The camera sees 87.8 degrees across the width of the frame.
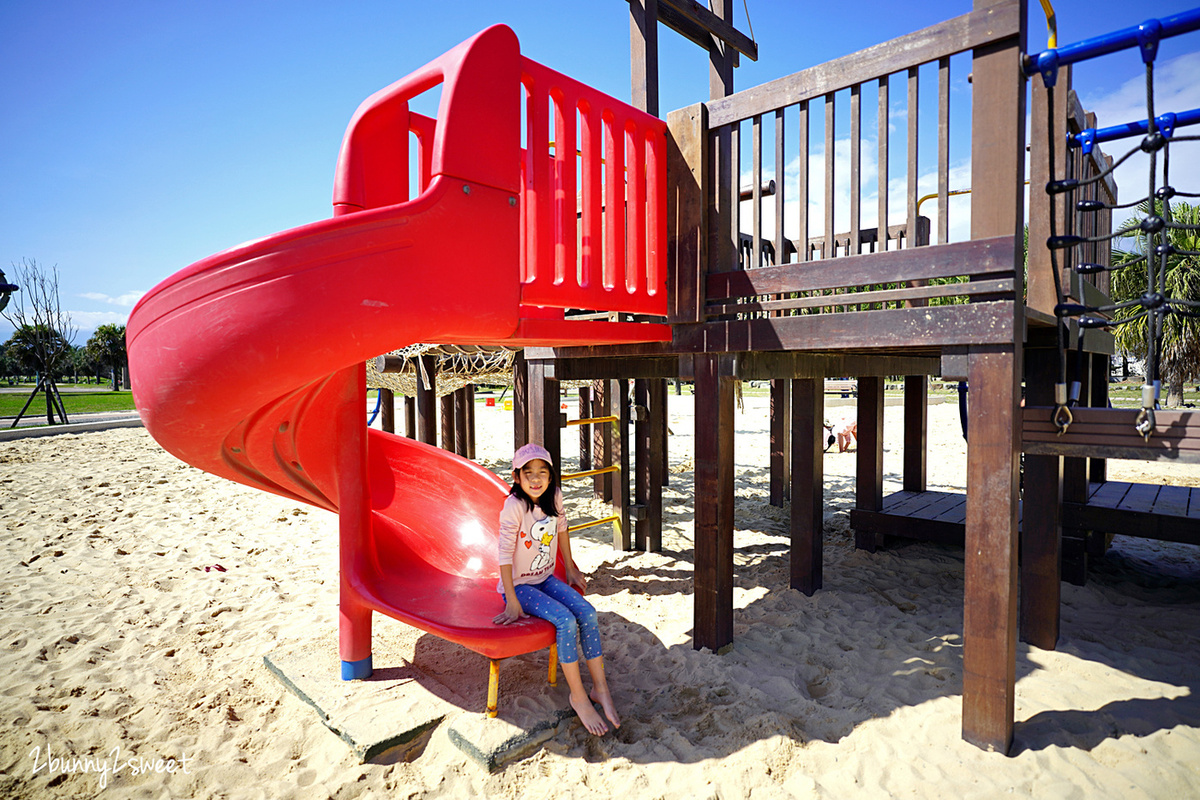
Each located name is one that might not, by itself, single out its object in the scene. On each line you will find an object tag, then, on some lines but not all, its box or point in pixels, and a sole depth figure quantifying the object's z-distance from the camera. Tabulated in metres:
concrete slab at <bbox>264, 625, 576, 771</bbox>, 2.92
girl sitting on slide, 3.09
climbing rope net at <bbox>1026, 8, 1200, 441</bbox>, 2.44
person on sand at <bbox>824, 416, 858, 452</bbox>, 13.22
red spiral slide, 2.32
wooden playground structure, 2.71
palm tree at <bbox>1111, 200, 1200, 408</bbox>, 18.06
